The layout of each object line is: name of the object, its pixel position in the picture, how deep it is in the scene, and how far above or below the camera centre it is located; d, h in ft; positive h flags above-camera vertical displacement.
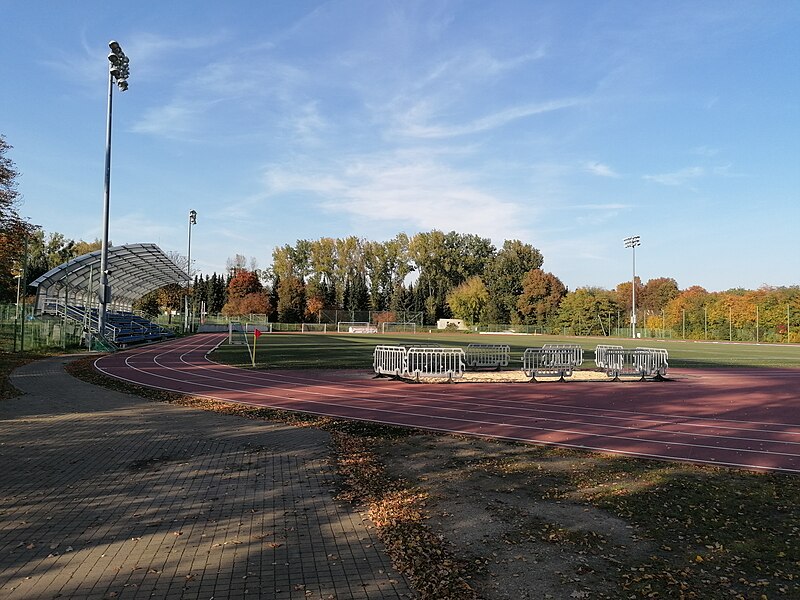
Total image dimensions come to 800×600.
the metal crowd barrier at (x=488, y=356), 73.60 -5.37
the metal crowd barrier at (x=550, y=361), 65.62 -5.27
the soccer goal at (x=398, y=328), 281.54 -5.66
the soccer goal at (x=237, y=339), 140.56 -7.09
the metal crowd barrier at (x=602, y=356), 70.69 -4.92
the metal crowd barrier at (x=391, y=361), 62.83 -5.34
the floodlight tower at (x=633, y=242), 265.75 +40.65
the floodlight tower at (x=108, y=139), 93.50 +31.00
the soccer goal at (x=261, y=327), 224.33 -5.24
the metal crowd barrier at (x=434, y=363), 62.44 -5.39
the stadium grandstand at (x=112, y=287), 105.03 +5.83
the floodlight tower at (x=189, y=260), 168.17 +17.13
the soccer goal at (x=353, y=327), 266.57 -5.23
